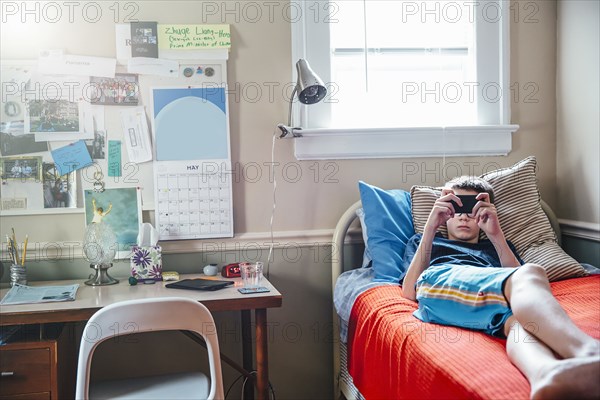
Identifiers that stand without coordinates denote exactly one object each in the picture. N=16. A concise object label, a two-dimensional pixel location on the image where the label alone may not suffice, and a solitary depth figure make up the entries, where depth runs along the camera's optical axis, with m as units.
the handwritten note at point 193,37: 2.44
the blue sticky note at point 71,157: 2.39
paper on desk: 1.98
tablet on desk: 2.09
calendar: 2.45
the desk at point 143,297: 1.85
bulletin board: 2.36
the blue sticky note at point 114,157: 2.42
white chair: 1.58
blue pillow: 2.23
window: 2.56
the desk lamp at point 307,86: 2.29
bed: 1.37
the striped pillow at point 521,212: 2.28
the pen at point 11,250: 2.28
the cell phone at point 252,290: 2.01
